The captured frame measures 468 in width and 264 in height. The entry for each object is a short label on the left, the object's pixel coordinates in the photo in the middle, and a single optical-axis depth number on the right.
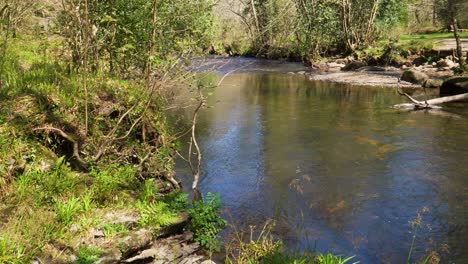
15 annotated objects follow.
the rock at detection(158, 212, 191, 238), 6.66
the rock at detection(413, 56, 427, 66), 33.88
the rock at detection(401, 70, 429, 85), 26.69
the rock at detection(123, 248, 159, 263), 5.97
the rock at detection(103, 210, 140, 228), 6.39
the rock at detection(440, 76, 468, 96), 20.88
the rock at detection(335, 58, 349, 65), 38.78
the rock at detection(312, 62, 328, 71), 37.57
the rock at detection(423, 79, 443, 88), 25.41
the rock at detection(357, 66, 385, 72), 33.94
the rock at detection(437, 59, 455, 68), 30.36
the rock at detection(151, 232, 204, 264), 6.32
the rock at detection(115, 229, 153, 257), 5.97
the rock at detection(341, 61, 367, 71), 35.88
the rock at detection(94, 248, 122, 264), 5.70
